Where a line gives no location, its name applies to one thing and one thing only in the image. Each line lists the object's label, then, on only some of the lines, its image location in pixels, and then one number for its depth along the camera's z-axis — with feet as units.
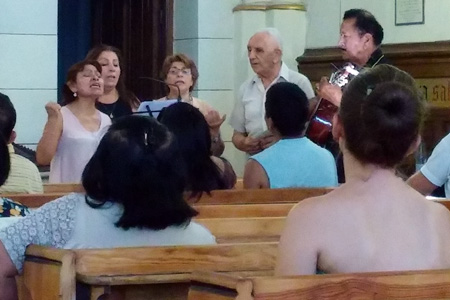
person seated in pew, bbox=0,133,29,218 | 15.79
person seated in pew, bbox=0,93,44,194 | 20.97
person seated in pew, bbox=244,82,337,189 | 23.43
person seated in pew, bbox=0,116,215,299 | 14.31
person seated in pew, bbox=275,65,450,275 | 11.79
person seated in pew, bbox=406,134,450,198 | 20.97
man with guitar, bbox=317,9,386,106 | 28.87
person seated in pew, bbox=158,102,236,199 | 19.79
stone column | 40.89
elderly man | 32.17
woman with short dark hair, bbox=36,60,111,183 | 27.63
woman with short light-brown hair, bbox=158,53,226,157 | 32.21
